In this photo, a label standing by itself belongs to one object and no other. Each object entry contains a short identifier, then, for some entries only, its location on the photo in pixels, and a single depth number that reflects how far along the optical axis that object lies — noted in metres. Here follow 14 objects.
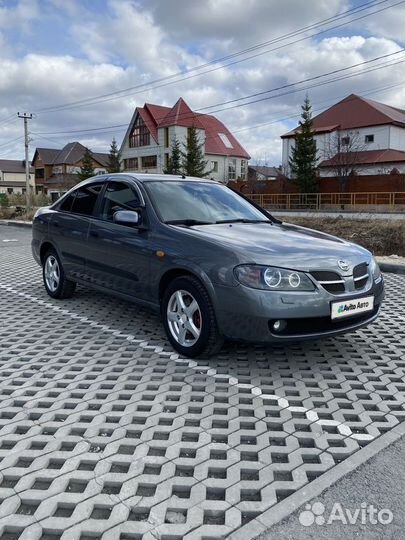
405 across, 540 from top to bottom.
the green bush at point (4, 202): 37.20
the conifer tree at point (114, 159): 58.03
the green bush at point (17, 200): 41.50
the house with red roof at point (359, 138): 40.66
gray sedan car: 3.83
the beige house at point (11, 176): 99.31
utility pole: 33.69
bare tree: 38.49
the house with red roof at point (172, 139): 57.16
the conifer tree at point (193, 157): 50.22
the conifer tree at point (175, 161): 52.00
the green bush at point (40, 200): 39.94
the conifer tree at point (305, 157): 38.22
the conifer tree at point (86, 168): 55.70
